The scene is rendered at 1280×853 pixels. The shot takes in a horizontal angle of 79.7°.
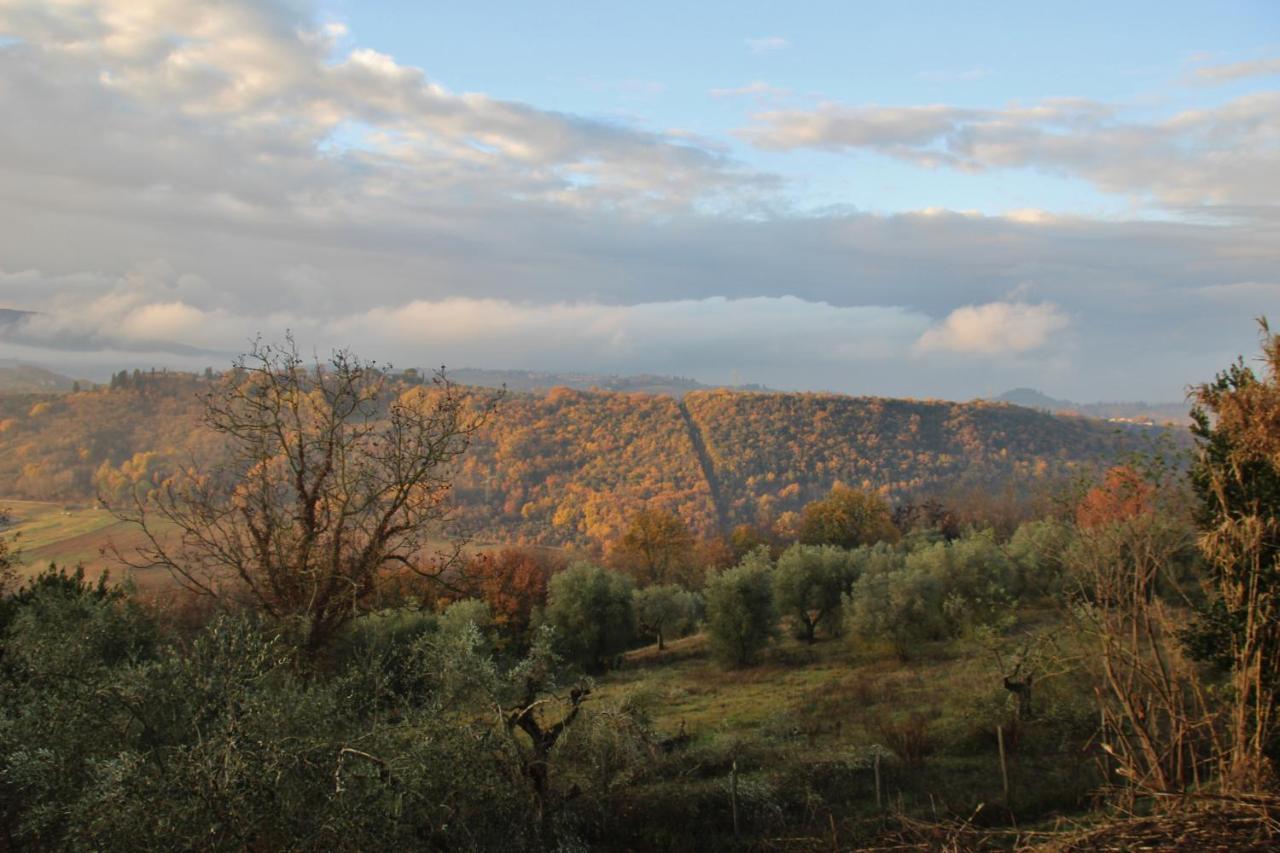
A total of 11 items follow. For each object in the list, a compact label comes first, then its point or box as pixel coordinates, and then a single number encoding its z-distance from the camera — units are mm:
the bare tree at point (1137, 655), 8688
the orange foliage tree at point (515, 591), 42100
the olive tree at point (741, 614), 36656
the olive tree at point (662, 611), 43469
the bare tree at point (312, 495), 12539
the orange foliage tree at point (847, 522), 61406
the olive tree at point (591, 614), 37750
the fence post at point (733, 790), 13914
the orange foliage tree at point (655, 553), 58438
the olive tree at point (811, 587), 39875
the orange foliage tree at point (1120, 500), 13617
